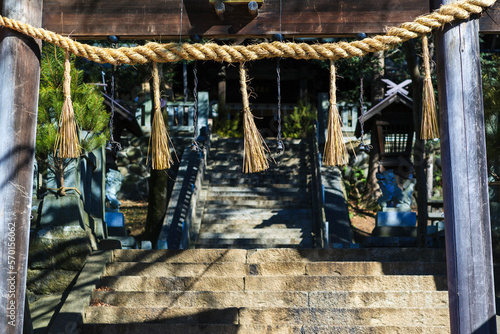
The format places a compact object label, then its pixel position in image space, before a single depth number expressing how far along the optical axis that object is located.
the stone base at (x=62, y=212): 8.16
